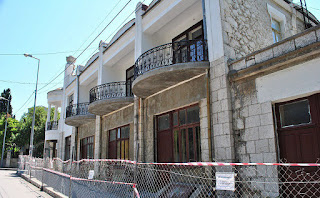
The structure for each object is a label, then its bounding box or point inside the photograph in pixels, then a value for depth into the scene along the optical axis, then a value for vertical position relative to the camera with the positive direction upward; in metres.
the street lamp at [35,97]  18.27 +4.11
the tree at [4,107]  46.42 +7.23
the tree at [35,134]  33.50 +1.52
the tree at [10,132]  35.41 +1.95
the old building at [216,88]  6.34 +1.84
